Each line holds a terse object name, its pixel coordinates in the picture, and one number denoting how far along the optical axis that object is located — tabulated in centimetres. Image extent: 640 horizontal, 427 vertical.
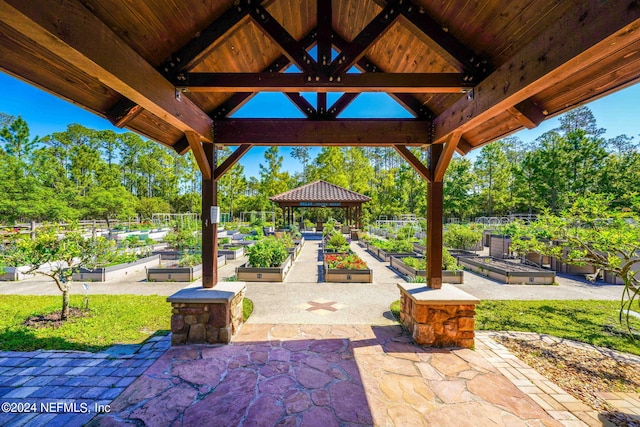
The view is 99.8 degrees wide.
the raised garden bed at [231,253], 1161
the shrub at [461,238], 1357
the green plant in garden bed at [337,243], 1215
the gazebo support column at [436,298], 393
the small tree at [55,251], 471
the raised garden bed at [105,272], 792
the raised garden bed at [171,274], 803
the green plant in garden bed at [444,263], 836
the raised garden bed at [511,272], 801
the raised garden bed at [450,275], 800
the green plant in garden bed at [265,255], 832
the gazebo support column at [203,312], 385
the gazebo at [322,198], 1994
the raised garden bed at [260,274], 795
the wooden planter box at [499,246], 1148
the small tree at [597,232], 399
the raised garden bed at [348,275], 784
